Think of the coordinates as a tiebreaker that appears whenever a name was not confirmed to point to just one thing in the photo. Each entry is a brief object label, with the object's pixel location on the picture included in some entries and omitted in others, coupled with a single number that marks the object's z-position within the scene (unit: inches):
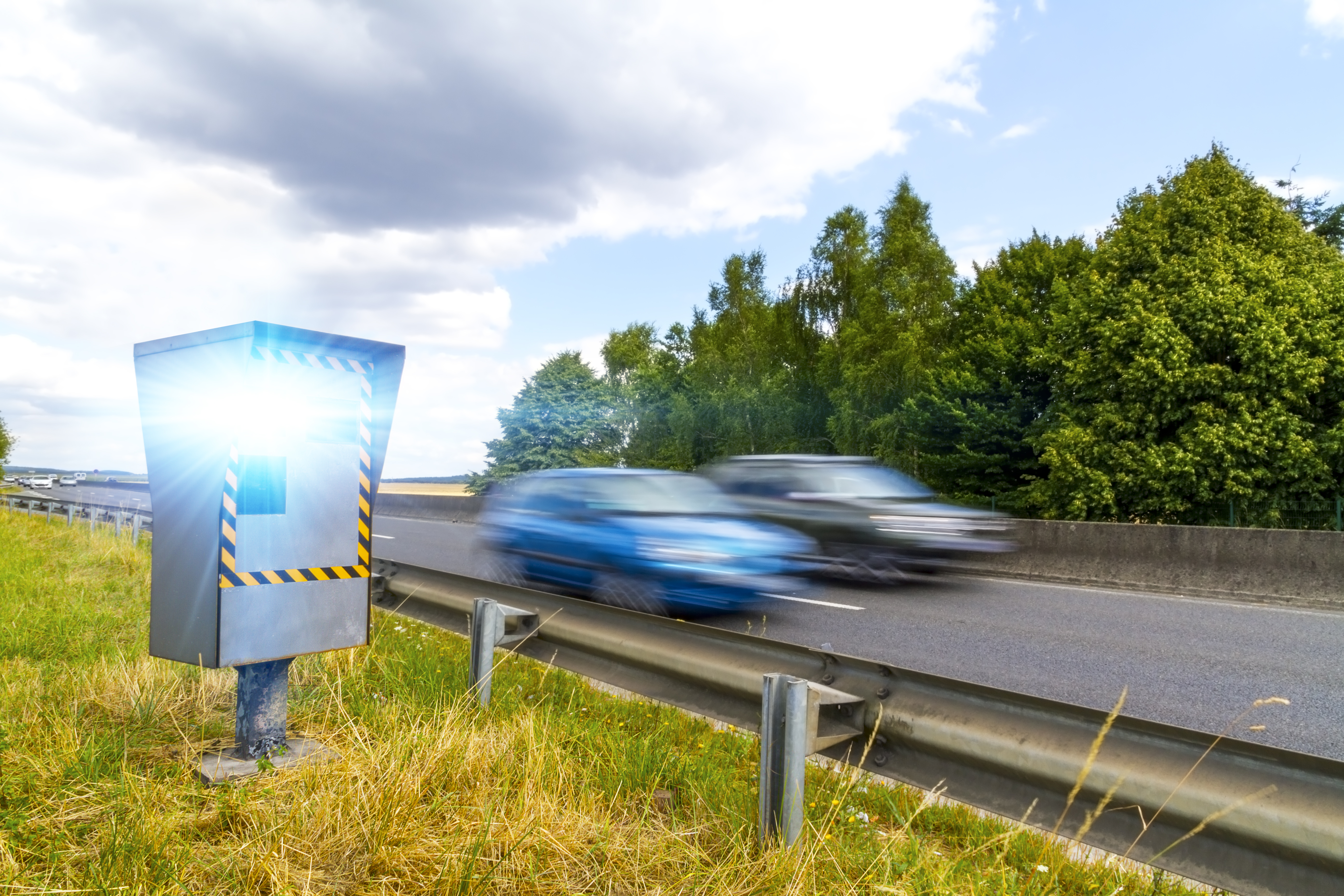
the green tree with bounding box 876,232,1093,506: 1486.2
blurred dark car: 452.4
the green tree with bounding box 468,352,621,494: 2269.9
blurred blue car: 320.8
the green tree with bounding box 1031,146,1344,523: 1079.6
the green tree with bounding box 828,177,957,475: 1706.4
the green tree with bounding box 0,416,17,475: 3395.7
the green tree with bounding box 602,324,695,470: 2439.7
